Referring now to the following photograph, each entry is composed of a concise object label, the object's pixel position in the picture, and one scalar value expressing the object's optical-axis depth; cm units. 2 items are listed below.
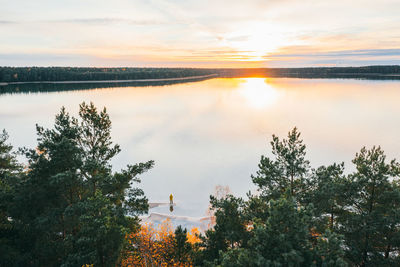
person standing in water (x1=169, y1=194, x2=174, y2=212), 2784
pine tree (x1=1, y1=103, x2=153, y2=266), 1162
